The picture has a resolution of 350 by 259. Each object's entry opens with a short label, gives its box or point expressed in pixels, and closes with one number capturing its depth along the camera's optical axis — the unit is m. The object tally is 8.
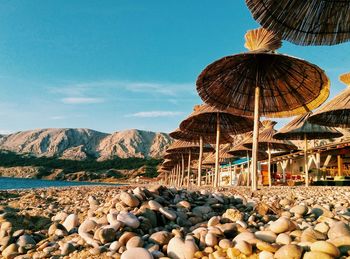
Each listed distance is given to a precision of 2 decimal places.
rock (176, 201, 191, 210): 5.28
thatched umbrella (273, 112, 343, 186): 15.26
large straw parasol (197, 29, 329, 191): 9.52
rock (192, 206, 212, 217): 5.13
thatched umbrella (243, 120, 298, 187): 17.94
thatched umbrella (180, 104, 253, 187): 14.64
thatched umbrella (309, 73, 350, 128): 11.97
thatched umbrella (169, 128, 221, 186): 16.97
